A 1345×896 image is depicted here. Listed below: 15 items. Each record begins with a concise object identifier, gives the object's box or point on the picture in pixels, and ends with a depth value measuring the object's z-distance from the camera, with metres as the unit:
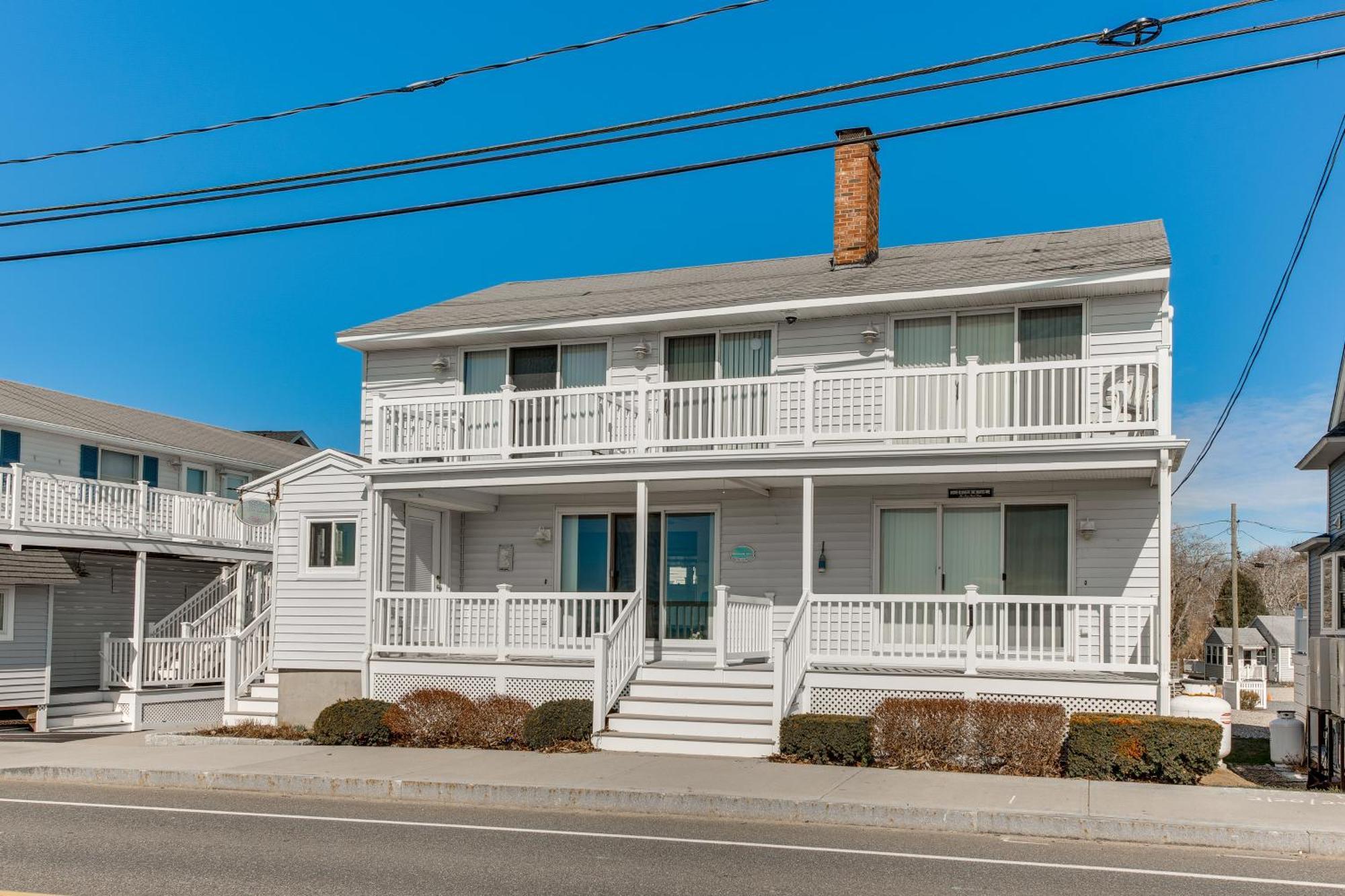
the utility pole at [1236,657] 36.08
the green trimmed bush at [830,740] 14.55
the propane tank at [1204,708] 16.81
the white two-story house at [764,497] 15.91
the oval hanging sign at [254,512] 20.55
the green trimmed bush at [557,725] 16.02
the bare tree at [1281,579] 91.62
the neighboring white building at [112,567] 23.62
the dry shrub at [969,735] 14.00
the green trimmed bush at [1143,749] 13.29
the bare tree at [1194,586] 71.75
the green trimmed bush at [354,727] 16.77
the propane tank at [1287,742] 18.12
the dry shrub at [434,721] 16.66
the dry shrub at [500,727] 16.50
